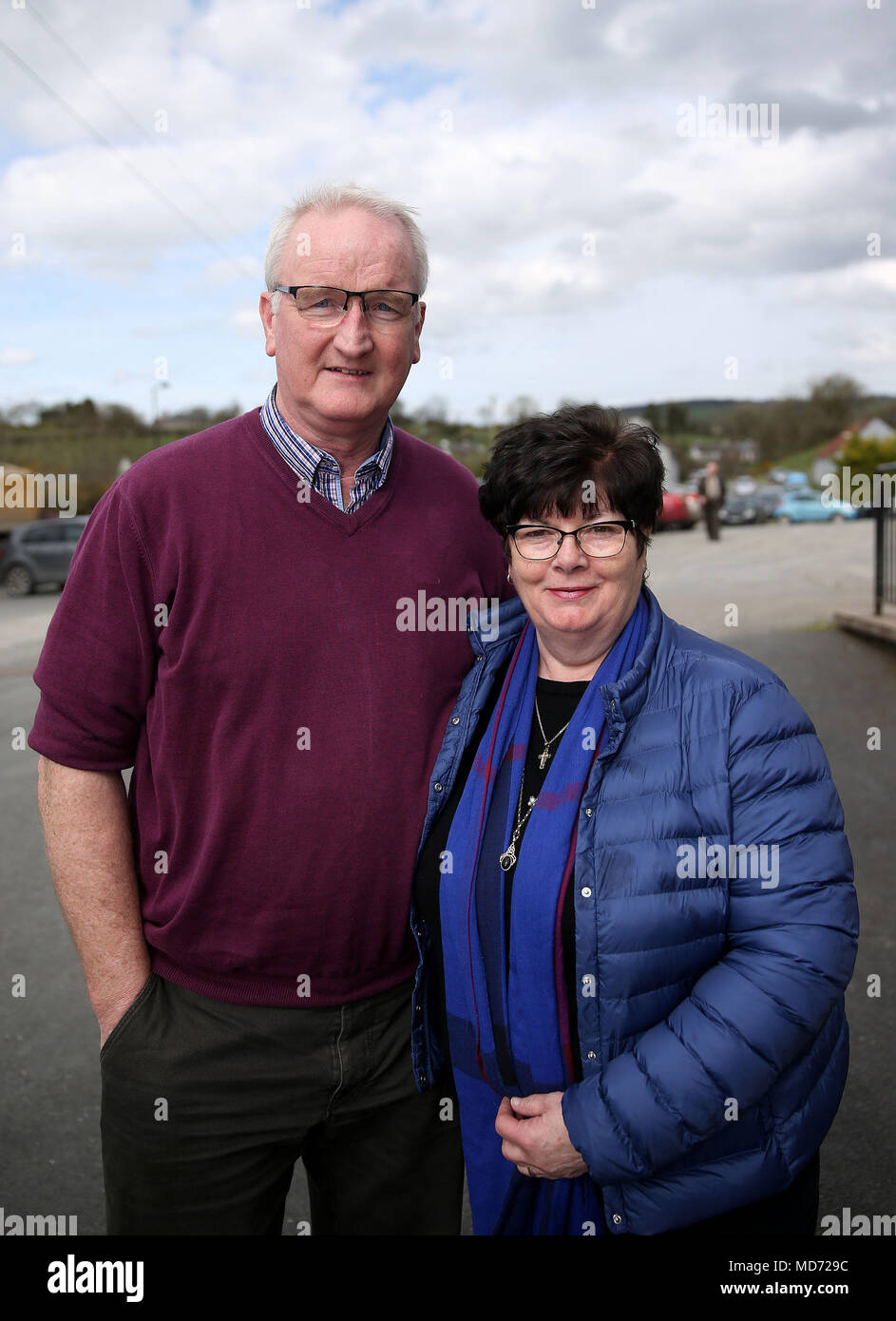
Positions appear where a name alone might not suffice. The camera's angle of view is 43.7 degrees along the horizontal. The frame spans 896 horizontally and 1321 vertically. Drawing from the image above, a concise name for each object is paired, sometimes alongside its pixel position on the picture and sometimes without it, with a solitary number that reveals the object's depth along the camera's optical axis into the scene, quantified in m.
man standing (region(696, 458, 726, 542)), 24.94
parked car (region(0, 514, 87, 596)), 22.28
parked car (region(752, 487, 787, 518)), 38.28
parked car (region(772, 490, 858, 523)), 38.28
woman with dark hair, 1.92
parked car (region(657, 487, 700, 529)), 30.16
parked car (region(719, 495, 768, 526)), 36.50
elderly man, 2.19
